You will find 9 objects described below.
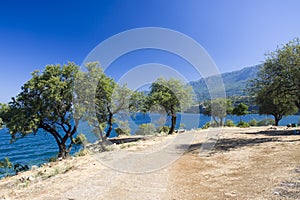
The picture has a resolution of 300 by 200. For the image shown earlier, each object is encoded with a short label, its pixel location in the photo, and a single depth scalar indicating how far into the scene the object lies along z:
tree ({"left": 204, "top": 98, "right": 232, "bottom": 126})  44.47
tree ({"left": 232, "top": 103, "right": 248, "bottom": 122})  48.72
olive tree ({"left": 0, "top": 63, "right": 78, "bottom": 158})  16.39
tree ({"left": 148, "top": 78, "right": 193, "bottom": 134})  27.03
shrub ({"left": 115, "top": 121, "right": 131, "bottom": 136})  25.05
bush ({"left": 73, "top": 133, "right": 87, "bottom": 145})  20.72
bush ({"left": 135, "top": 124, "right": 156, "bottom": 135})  35.28
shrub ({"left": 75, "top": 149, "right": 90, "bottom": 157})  15.11
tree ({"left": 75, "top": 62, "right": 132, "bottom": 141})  18.67
